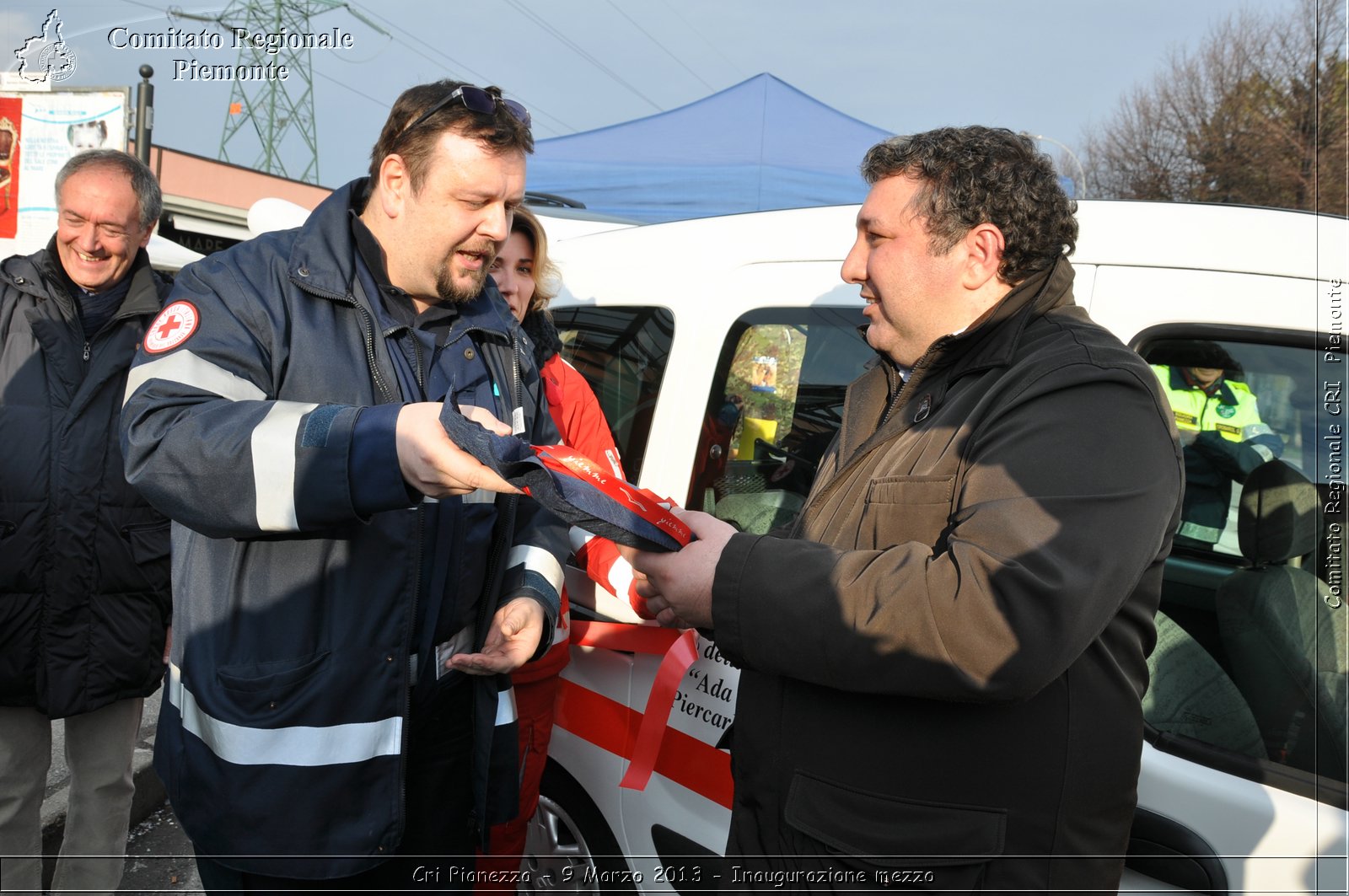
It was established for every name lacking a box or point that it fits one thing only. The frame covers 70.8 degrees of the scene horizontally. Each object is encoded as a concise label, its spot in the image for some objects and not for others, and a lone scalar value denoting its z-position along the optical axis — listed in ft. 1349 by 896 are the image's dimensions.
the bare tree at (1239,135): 47.75
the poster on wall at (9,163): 20.20
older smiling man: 9.22
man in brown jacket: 4.42
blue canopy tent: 17.12
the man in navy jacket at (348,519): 5.14
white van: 5.68
